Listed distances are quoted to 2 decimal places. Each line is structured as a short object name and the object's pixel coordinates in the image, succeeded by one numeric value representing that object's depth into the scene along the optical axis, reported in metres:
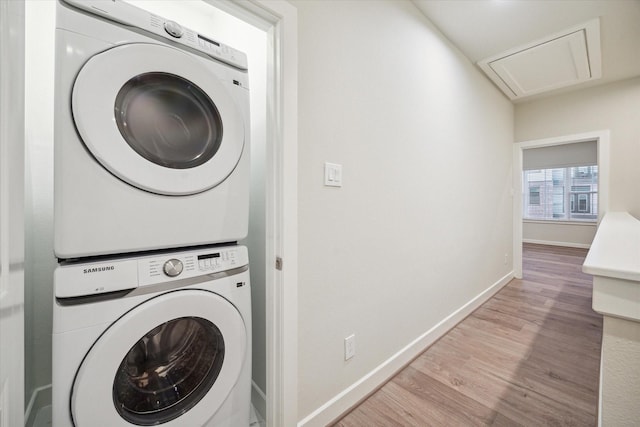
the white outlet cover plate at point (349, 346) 1.36
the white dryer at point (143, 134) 0.75
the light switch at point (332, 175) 1.25
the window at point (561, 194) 5.80
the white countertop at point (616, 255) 0.69
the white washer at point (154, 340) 0.73
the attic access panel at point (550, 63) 2.16
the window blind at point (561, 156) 5.57
